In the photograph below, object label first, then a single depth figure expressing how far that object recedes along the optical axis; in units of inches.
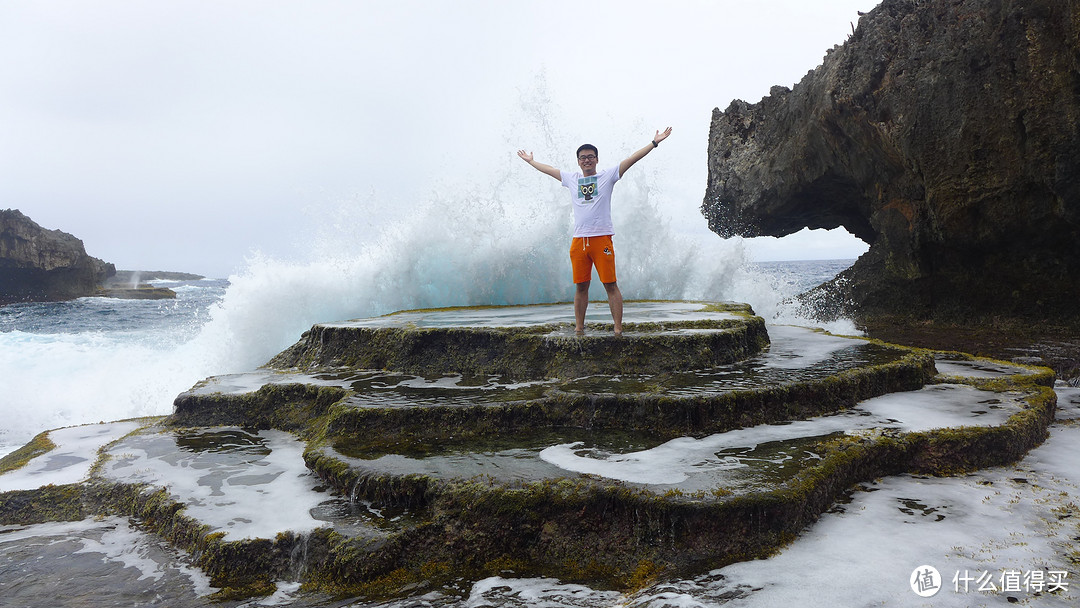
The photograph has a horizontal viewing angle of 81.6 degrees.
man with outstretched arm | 207.6
